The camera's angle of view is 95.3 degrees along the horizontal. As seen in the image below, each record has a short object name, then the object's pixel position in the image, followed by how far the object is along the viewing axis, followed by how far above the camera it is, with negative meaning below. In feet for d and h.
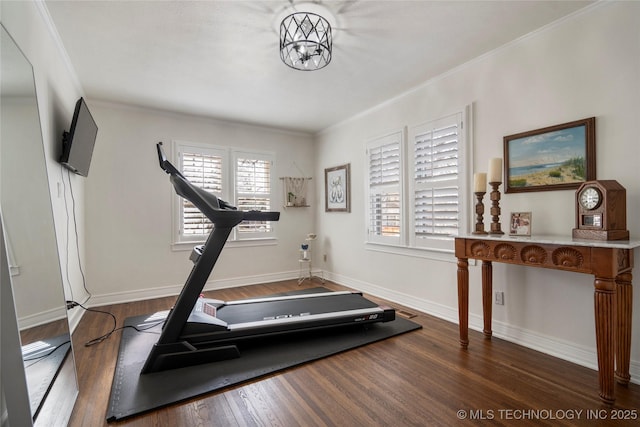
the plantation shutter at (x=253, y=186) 14.84 +1.57
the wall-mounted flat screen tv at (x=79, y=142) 8.07 +2.28
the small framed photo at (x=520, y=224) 7.14 -0.24
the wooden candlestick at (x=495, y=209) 7.48 +0.14
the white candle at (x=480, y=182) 7.71 +0.87
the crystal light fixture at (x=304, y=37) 6.84 +4.44
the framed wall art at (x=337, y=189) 14.44 +1.42
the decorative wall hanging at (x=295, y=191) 16.17 +1.42
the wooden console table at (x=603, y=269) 5.24 -1.07
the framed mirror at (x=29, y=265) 4.03 -0.77
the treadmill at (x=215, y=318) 6.64 -2.88
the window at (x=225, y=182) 13.42 +1.74
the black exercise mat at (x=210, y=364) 5.57 -3.46
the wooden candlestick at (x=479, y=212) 7.66 +0.07
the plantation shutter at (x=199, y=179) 13.44 +1.79
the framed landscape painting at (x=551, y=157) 6.75 +1.43
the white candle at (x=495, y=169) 7.40 +1.16
